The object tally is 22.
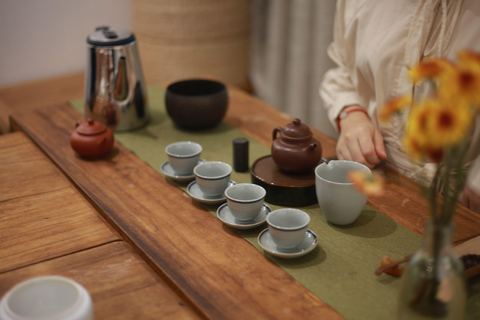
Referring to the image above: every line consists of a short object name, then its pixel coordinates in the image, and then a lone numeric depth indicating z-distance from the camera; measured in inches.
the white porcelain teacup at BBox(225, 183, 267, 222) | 40.0
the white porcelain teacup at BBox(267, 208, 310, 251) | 36.0
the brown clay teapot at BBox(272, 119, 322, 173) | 44.7
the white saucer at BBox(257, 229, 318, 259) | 36.2
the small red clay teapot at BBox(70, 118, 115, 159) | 53.0
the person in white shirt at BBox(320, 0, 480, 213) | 46.7
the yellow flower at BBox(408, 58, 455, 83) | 21.6
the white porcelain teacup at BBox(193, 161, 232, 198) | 44.4
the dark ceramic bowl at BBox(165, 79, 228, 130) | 59.6
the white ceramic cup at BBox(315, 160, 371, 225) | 39.3
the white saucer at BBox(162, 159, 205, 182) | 48.5
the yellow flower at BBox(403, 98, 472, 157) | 20.4
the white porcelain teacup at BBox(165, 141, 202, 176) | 48.9
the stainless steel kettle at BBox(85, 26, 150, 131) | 58.4
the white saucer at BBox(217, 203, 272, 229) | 40.1
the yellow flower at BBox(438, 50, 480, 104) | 20.5
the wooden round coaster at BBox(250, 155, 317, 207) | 43.8
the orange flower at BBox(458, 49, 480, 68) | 21.0
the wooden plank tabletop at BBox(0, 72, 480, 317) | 32.7
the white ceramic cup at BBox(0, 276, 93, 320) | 26.9
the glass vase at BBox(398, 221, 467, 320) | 26.1
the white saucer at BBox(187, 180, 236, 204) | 44.4
